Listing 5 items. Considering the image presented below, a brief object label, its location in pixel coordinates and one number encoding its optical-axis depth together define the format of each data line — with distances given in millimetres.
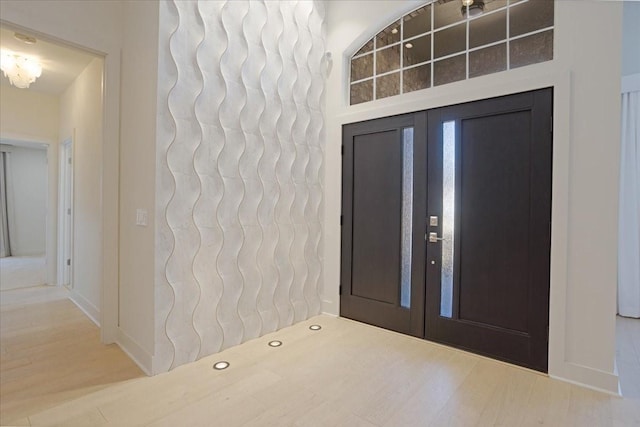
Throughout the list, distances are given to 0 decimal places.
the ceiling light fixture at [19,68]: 3465
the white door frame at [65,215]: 4734
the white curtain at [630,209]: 3738
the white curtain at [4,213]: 7656
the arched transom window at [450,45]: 2609
